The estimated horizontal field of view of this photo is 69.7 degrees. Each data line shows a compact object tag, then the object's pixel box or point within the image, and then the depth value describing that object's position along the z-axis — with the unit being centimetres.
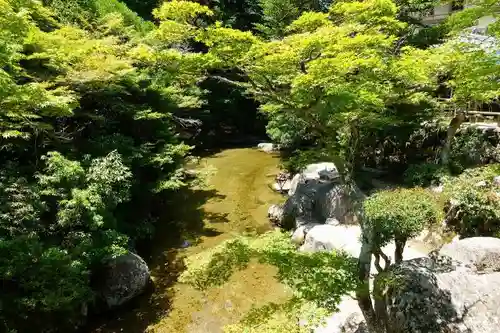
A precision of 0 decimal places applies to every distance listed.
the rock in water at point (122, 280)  958
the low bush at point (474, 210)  970
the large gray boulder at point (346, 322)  749
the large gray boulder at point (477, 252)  761
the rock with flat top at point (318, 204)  1303
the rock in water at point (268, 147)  2622
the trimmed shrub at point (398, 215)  634
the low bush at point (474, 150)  1408
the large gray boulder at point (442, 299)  584
